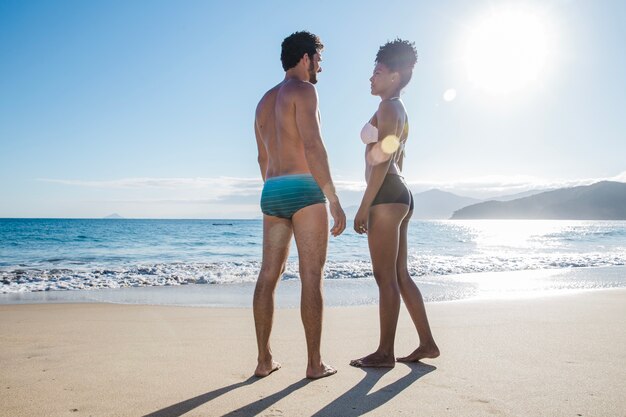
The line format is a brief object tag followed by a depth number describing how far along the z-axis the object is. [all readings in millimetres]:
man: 2928
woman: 3219
